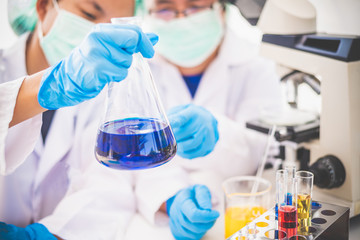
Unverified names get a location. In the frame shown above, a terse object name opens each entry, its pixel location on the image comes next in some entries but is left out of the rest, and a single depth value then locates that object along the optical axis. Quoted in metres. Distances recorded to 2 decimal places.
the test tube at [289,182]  0.97
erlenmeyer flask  0.85
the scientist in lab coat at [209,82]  1.50
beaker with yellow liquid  1.14
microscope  1.27
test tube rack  0.92
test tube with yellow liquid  0.97
